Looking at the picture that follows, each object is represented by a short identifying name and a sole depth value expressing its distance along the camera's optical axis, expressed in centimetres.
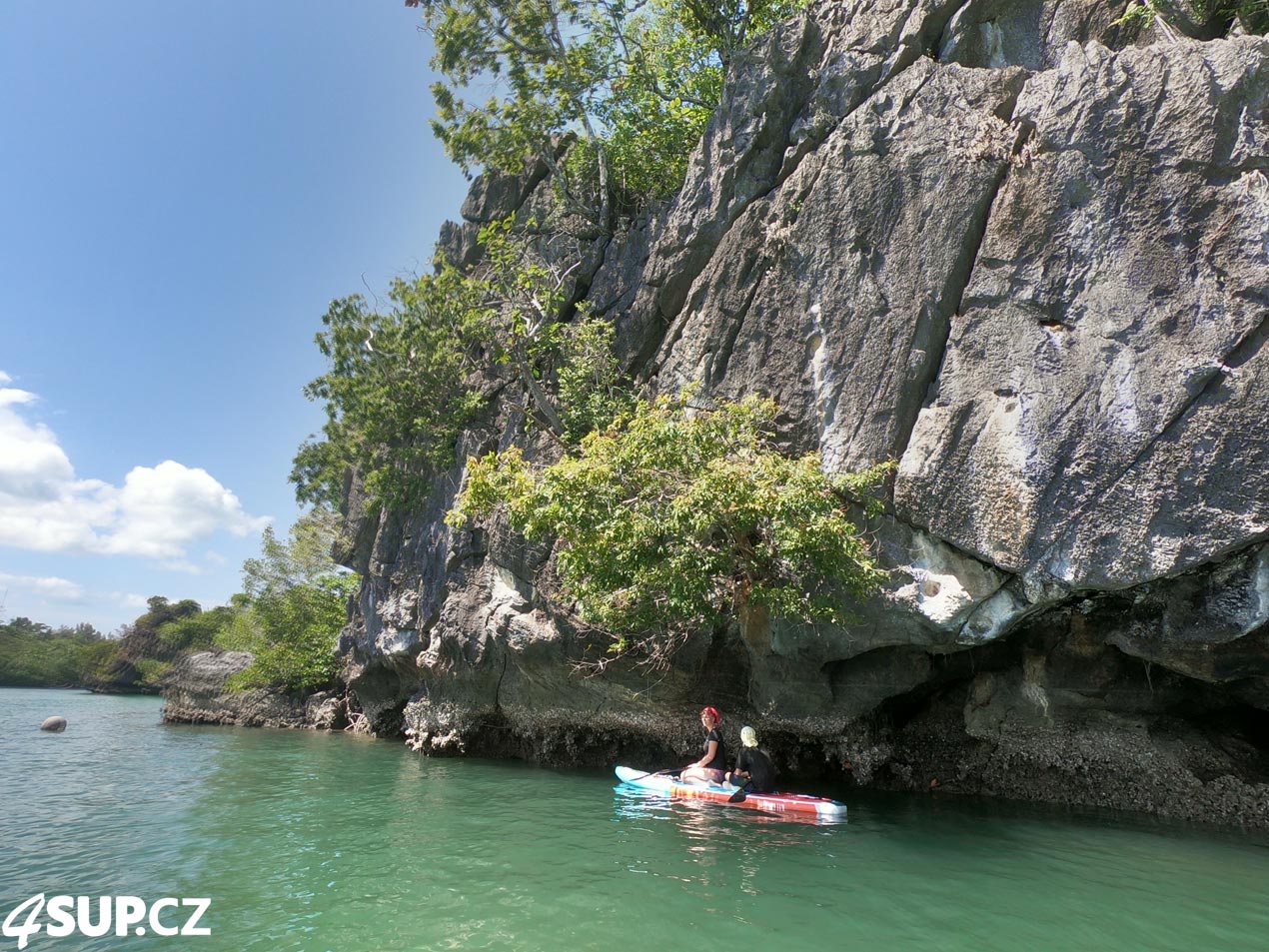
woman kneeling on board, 1372
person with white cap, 1328
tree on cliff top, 2339
